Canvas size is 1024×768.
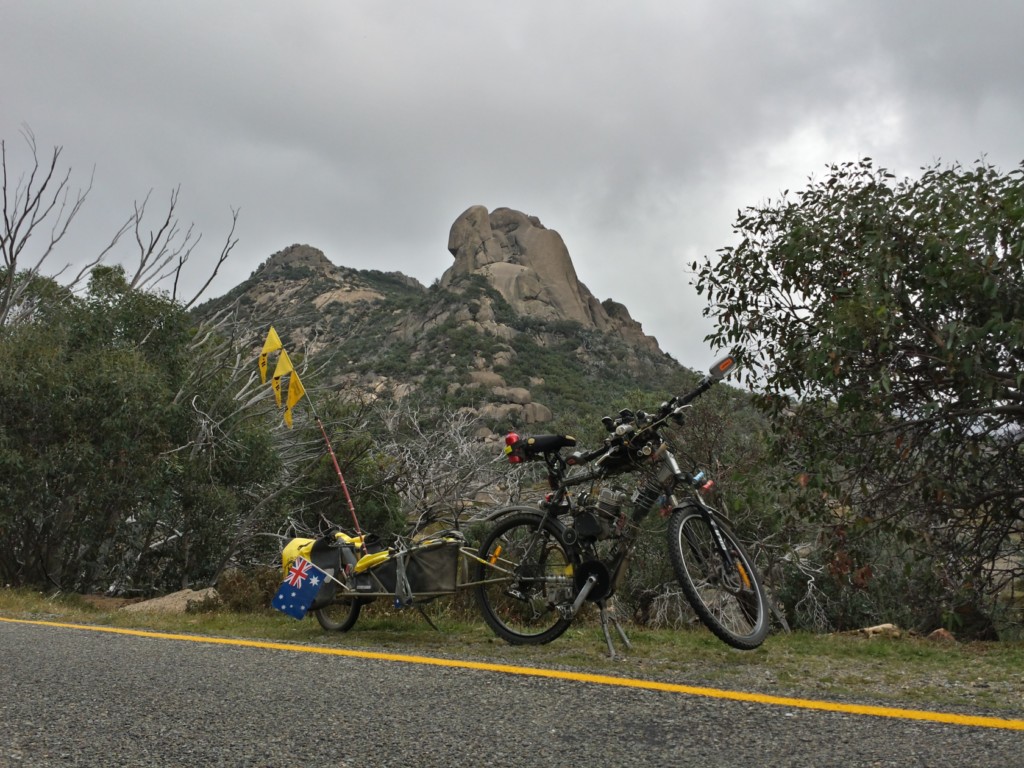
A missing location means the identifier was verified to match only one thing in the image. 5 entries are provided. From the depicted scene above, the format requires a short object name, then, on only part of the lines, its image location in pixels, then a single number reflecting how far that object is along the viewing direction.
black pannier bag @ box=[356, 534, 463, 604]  5.48
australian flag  5.90
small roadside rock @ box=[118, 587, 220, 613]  9.20
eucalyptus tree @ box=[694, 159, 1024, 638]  6.35
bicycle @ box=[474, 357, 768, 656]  4.49
